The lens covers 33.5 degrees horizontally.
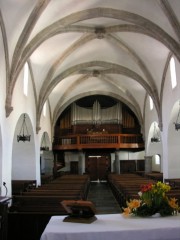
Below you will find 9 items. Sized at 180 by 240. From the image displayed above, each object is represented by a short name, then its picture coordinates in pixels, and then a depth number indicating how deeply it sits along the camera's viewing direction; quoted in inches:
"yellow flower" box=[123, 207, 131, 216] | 168.6
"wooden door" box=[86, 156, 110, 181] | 1170.0
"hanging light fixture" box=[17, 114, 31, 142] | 696.4
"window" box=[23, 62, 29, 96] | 629.0
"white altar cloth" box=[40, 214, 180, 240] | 136.6
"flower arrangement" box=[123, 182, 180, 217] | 166.9
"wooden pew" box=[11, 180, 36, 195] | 561.0
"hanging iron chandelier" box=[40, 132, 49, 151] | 938.7
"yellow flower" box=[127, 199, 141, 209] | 167.8
